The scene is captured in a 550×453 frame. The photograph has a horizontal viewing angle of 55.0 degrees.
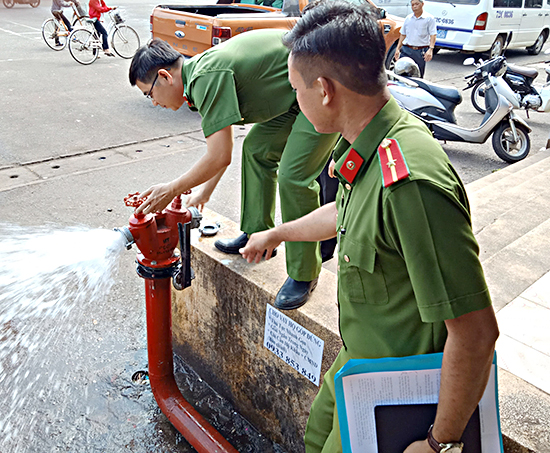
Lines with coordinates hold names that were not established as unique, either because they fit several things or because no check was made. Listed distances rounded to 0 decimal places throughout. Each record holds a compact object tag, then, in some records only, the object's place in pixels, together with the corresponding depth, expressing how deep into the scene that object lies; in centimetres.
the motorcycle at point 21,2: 1868
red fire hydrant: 224
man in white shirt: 887
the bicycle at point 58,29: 1163
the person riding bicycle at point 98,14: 1088
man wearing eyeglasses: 223
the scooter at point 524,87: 710
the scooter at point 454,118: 633
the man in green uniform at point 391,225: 110
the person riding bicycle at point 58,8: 1175
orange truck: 712
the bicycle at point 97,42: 1073
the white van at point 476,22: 1162
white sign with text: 223
